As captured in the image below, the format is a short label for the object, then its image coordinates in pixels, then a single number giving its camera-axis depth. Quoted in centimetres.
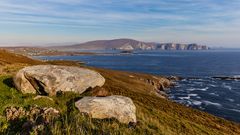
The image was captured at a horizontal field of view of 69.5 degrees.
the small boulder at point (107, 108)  1055
